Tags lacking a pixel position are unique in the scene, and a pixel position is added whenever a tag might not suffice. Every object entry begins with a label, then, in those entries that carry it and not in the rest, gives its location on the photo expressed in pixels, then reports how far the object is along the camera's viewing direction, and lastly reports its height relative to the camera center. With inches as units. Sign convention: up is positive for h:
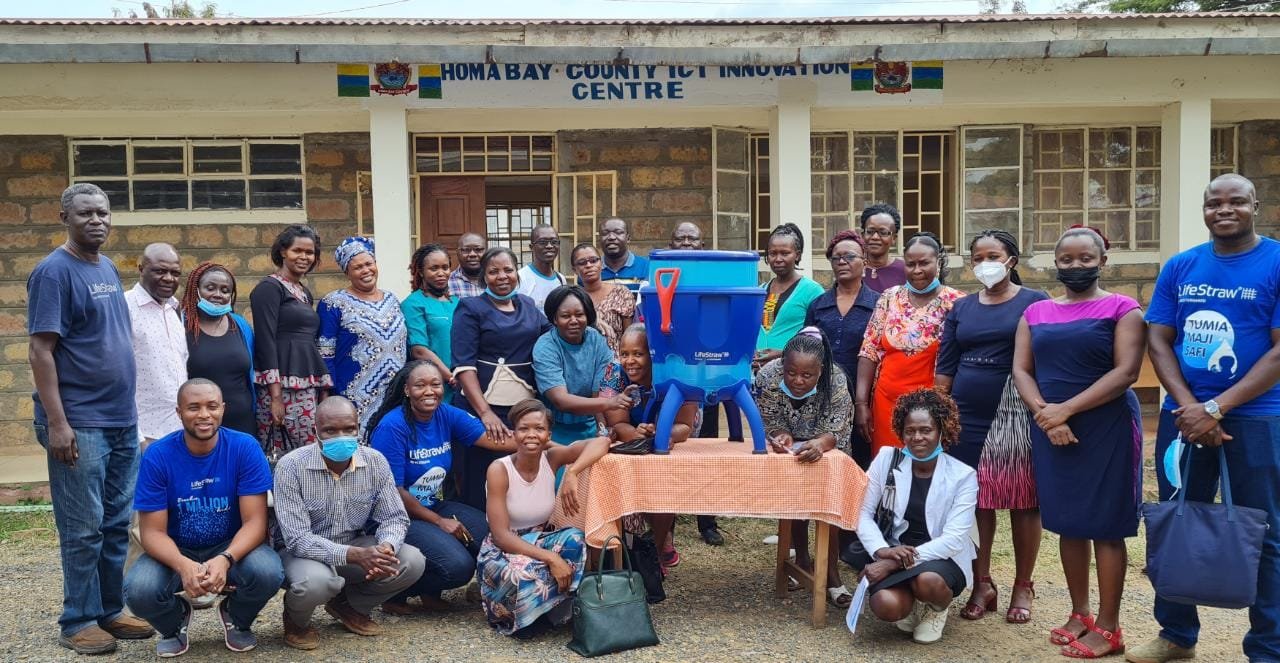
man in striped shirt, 170.4 -38.2
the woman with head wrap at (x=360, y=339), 209.6 -8.8
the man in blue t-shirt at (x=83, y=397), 162.4 -15.2
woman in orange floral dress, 195.3 -8.3
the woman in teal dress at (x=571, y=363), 194.7 -13.1
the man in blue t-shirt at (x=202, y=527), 162.2 -35.8
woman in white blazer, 171.2 -38.2
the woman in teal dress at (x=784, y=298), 219.0 -1.9
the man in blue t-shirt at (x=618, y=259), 253.3 +7.5
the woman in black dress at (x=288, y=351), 201.6 -10.7
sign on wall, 319.0 +62.0
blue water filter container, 164.7 -5.0
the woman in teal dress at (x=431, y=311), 219.0 -3.8
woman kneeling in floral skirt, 175.9 -41.2
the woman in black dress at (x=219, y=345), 190.4 -8.8
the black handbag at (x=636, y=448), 180.4 -26.3
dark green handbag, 169.0 -51.1
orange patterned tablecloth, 177.6 -32.7
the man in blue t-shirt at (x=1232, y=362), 151.1 -11.2
